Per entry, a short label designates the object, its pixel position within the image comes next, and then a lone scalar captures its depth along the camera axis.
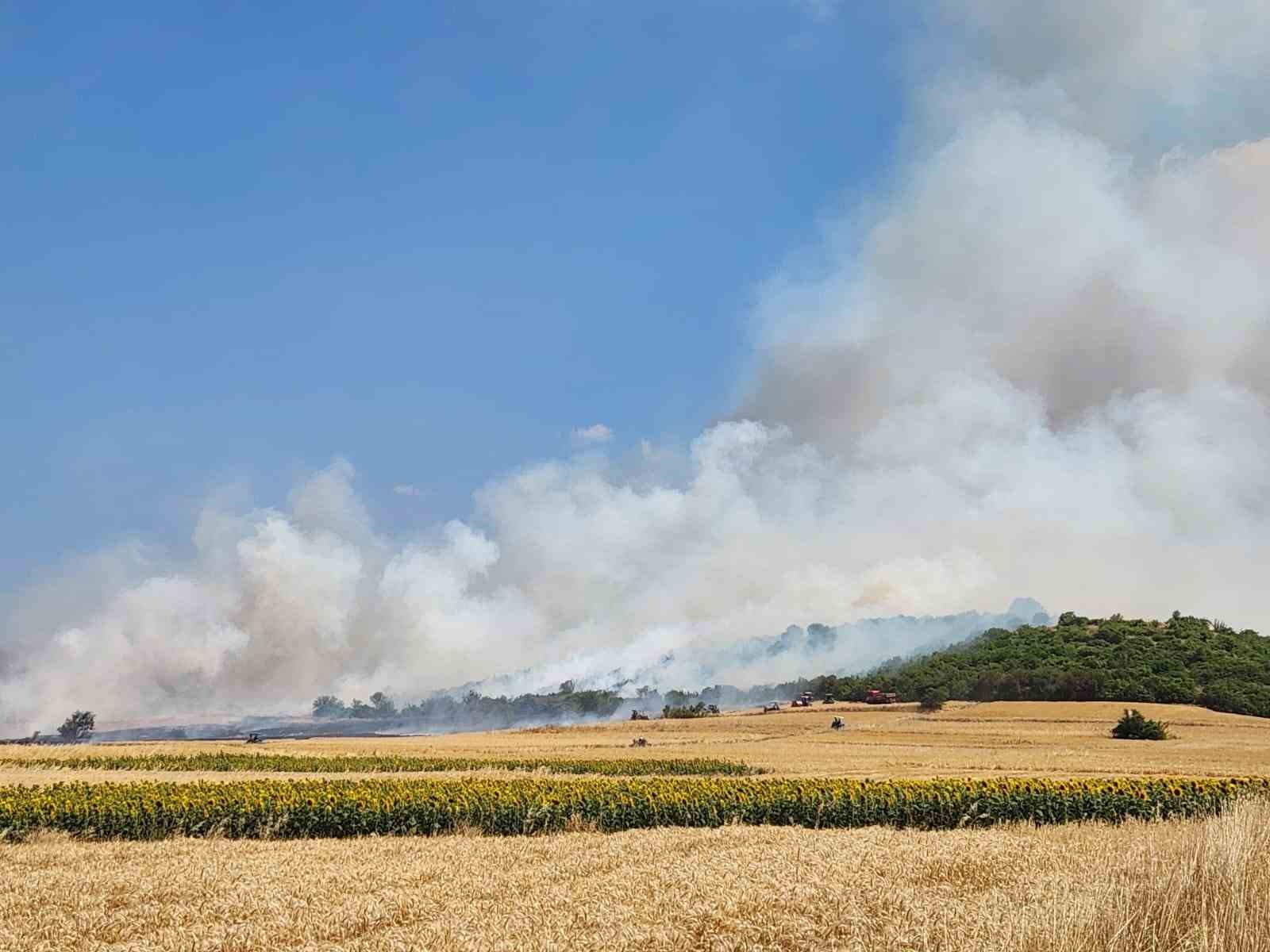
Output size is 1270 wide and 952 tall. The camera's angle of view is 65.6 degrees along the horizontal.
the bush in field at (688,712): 162.12
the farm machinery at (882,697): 165.90
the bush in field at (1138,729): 95.75
